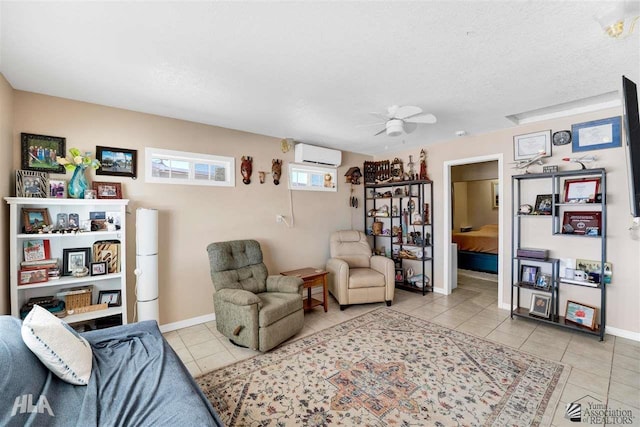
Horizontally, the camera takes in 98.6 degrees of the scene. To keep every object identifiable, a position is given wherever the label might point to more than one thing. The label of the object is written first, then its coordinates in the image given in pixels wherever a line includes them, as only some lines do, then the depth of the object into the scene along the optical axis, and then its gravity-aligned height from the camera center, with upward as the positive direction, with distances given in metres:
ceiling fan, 2.57 +0.92
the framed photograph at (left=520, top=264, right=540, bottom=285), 3.42 -0.80
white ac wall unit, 4.23 +0.91
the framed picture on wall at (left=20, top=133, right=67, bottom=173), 2.47 +0.57
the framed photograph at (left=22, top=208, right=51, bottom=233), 2.42 -0.05
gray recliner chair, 2.64 -0.93
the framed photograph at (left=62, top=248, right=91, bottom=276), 2.60 -0.44
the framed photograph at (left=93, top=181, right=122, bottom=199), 2.77 +0.24
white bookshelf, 2.27 -0.29
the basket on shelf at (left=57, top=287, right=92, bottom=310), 2.58 -0.80
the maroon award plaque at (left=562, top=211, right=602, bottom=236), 2.98 -0.15
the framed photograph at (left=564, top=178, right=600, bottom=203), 2.99 +0.22
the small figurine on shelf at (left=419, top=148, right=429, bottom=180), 4.59 +0.77
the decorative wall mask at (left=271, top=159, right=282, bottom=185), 4.04 +0.62
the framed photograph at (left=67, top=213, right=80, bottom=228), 2.64 -0.07
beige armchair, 3.79 -0.96
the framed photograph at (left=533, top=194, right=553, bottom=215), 3.30 +0.07
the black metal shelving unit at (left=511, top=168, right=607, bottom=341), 2.87 -0.37
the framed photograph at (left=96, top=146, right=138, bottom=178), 2.80 +0.55
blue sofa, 1.15 -0.89
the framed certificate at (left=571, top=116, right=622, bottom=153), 2.89 +0.82
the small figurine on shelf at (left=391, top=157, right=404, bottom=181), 4.83 +0.73
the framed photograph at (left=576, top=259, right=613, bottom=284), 2.93 -0.64
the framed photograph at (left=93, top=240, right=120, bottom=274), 2.70 -0.40
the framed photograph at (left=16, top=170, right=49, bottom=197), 2.40 +0.26
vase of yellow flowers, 2.58 +0.41
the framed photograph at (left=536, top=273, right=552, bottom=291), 3.26 -0.87
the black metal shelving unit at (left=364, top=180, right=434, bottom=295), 4.60 -0.23
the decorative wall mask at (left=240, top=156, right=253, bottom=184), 3.73 +0.59
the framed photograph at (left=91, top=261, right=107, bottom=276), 2.63 -0.53
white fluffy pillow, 1.37 -0.69
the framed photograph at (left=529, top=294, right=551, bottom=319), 3.24 -1.15
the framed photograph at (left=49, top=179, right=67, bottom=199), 2.54 +0.23
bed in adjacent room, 5.57 -0.83
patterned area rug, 1.86 -1.37
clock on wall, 3.20 +0.86
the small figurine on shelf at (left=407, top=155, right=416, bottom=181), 4.72 +0.71
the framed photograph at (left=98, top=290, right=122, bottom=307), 2.79 -0.87
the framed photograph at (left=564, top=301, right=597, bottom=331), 2.98 -1.16
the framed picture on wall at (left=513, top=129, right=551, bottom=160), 3.34 +0.82
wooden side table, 3.68 -0.94
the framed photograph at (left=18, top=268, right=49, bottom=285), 2.32 -0.54
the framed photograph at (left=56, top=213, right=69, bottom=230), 2.60 -0.07
